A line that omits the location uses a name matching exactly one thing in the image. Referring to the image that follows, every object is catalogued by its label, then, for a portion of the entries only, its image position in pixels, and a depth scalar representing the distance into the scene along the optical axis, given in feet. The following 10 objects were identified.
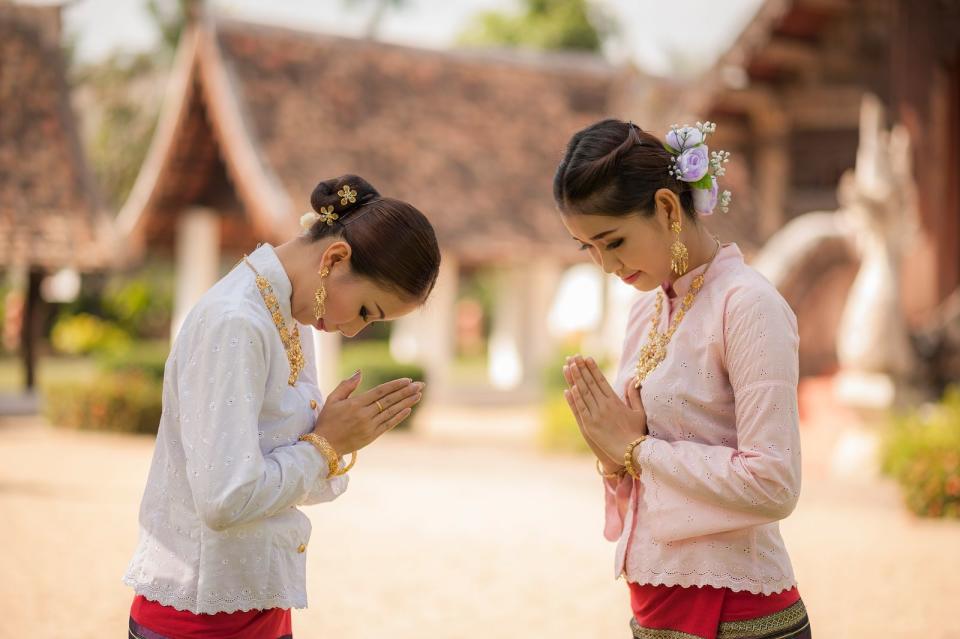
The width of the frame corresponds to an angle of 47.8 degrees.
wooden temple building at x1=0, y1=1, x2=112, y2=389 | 54.03
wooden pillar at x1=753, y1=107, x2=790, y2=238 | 47.85
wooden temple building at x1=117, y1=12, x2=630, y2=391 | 53.67
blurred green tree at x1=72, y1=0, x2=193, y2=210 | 104.78
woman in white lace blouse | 7.03
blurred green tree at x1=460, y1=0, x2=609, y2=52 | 110.11
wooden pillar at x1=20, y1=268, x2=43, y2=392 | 55.26
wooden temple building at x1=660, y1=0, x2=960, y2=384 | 38.17
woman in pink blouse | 7.34
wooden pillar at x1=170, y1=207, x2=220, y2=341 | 58.34
